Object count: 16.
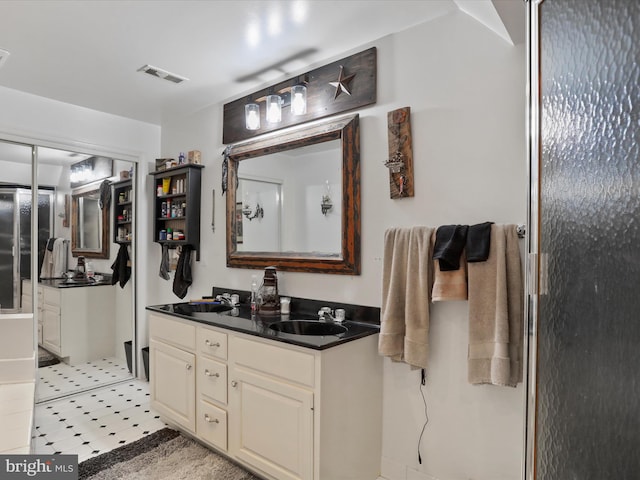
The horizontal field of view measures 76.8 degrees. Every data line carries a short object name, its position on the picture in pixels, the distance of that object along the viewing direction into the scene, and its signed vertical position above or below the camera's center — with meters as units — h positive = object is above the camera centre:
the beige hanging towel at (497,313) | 1.67 -0.31
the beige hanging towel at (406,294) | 1.92 -0.27
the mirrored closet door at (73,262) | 3.08 -0.20
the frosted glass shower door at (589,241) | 0.61 +0.00
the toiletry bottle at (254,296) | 2.64 -0.38
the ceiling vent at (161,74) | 2.63 +1.11
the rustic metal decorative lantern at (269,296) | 2.54 -0.36
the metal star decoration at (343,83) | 2.32 +0.91
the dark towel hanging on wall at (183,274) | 3.36 -0.29
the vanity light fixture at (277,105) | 2.47 +0.87
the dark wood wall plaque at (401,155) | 2.09 +0.44
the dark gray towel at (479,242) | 1.73 -0.01
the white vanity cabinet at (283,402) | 1.85 -0.84
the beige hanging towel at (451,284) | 1.81 -0.20
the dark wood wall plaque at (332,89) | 2.26 +0.90
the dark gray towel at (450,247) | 1.79 -0.03
